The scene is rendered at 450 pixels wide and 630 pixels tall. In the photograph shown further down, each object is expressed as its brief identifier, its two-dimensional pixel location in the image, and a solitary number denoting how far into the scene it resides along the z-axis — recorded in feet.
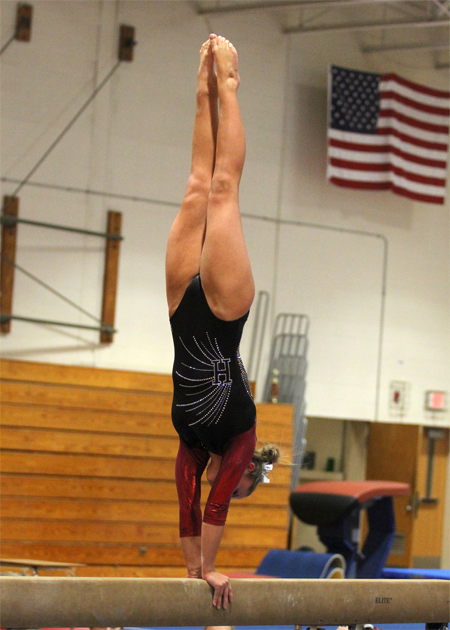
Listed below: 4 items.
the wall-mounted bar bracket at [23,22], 54.43
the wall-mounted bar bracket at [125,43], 57.75
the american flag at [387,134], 63.21
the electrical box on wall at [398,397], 67.45
